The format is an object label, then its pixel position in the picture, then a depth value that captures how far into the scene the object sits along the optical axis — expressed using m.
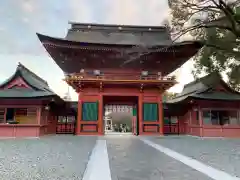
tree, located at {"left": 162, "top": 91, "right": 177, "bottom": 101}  44.79
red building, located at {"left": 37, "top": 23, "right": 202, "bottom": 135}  15.89
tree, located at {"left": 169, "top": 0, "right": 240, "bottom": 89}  12.00
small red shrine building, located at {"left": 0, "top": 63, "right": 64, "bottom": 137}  14.79
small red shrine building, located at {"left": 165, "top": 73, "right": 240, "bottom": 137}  16.08
